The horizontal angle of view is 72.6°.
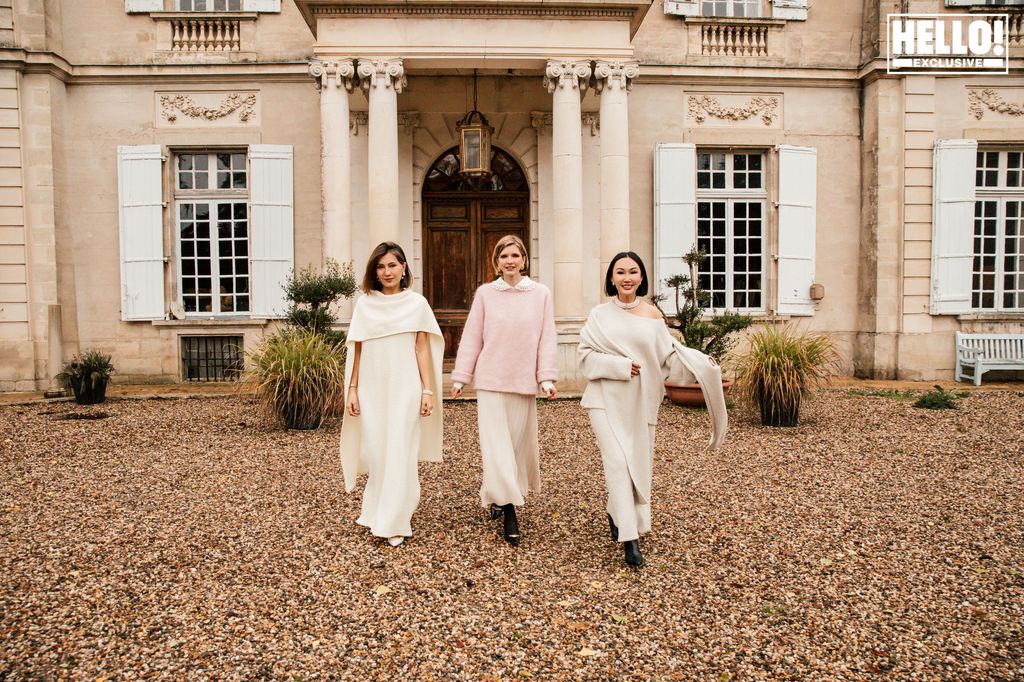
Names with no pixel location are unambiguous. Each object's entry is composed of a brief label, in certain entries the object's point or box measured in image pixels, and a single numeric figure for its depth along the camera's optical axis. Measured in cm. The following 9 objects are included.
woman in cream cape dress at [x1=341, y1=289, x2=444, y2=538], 377
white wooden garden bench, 1016
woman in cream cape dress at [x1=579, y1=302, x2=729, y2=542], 343
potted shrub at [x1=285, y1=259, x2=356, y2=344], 752
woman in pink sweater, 374
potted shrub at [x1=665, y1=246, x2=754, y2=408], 780
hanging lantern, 854
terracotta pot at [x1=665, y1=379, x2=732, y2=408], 798
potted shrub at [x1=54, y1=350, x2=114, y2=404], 853
